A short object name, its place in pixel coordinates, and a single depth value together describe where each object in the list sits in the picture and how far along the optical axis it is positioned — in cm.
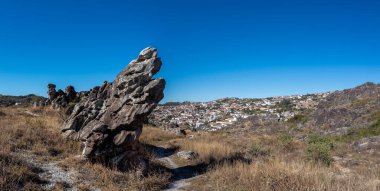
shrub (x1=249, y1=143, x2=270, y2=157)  1731
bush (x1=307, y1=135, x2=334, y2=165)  1445
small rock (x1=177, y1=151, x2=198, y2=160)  1585
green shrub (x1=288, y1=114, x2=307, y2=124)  3522
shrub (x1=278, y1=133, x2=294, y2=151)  1979
